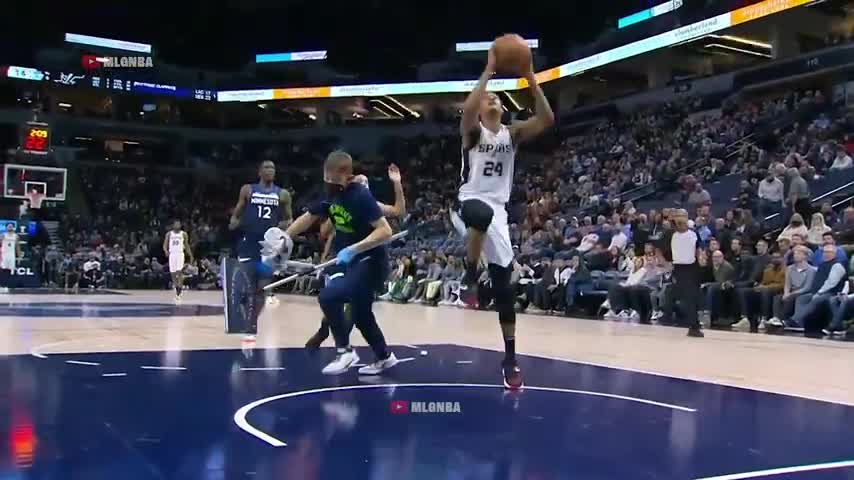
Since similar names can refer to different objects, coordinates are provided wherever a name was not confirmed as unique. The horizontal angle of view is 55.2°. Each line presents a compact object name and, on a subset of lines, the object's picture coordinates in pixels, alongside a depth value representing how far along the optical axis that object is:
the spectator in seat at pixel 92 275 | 22.02
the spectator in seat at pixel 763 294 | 9.81
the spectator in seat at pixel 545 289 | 13.32
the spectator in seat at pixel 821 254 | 9.05
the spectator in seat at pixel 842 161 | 13.18
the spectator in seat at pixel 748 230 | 11.04
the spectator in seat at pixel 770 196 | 12.38
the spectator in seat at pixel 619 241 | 12.98
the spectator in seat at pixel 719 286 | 10.45
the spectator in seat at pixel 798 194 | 11.23
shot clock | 19.28
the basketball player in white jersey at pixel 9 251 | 18.52
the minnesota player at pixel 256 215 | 7.07
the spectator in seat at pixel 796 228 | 10.23
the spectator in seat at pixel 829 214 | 11.09
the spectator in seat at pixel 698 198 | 13.39
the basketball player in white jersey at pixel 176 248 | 14.84
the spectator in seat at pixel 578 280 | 12.68
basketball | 4.27
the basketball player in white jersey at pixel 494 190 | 4.64
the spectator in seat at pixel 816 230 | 10.13
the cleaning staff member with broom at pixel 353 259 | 5.09
